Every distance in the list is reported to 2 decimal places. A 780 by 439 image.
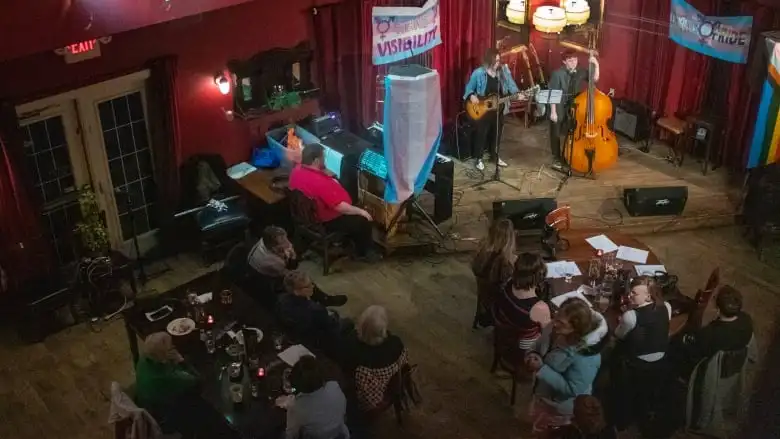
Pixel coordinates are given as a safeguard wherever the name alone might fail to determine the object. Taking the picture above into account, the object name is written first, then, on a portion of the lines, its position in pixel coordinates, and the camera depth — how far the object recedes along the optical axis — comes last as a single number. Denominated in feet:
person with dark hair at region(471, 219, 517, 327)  21.29
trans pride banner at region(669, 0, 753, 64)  30.17
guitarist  31.12
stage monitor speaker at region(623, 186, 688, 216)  28.84
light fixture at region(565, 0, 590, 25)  33.04
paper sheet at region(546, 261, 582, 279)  22.49
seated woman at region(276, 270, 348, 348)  20.24
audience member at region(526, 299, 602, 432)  17.89
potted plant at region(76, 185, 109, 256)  25.93
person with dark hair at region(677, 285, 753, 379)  18.48
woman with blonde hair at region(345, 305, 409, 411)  18.53
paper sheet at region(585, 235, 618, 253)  23.57
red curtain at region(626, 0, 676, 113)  33.24
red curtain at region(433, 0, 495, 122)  33.24
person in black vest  18.89
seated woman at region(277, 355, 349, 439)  16.71
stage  29.14
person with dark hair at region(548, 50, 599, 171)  31.32
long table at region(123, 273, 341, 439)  17.94
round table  20.77
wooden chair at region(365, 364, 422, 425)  19.27
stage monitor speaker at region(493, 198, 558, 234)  25.77
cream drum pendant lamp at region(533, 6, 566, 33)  32.58
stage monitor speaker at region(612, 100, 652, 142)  34.35
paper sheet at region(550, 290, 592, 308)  21.49
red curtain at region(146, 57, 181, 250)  26.17
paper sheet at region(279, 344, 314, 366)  19.35
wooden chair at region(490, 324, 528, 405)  20.67
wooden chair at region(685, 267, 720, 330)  20.71
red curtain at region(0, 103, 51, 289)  23.26
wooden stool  32.78
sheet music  29.37
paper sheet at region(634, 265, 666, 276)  22.43
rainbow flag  28.76
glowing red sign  23.71
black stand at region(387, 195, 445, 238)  27.71
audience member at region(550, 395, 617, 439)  15.87
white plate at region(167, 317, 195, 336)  20.26
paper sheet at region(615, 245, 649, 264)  23.07
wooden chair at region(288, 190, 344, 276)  26.11
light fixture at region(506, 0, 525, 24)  34.29
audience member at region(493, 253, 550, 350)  20.12
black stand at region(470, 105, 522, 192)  31.89
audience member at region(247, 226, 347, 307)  21.85
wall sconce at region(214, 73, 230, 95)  27.78
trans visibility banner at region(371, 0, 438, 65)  30.04
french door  24.97
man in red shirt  26.11
